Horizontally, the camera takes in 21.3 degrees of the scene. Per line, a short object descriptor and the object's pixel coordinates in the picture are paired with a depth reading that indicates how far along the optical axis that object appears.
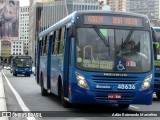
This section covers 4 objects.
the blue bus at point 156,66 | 17.34
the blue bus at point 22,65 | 51.53
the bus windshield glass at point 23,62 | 51.88
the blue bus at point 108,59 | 11.47
